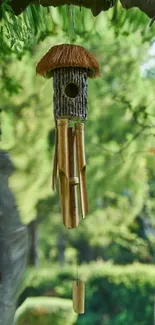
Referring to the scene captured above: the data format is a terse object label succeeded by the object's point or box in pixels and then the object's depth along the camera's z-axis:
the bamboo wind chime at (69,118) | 1.82
